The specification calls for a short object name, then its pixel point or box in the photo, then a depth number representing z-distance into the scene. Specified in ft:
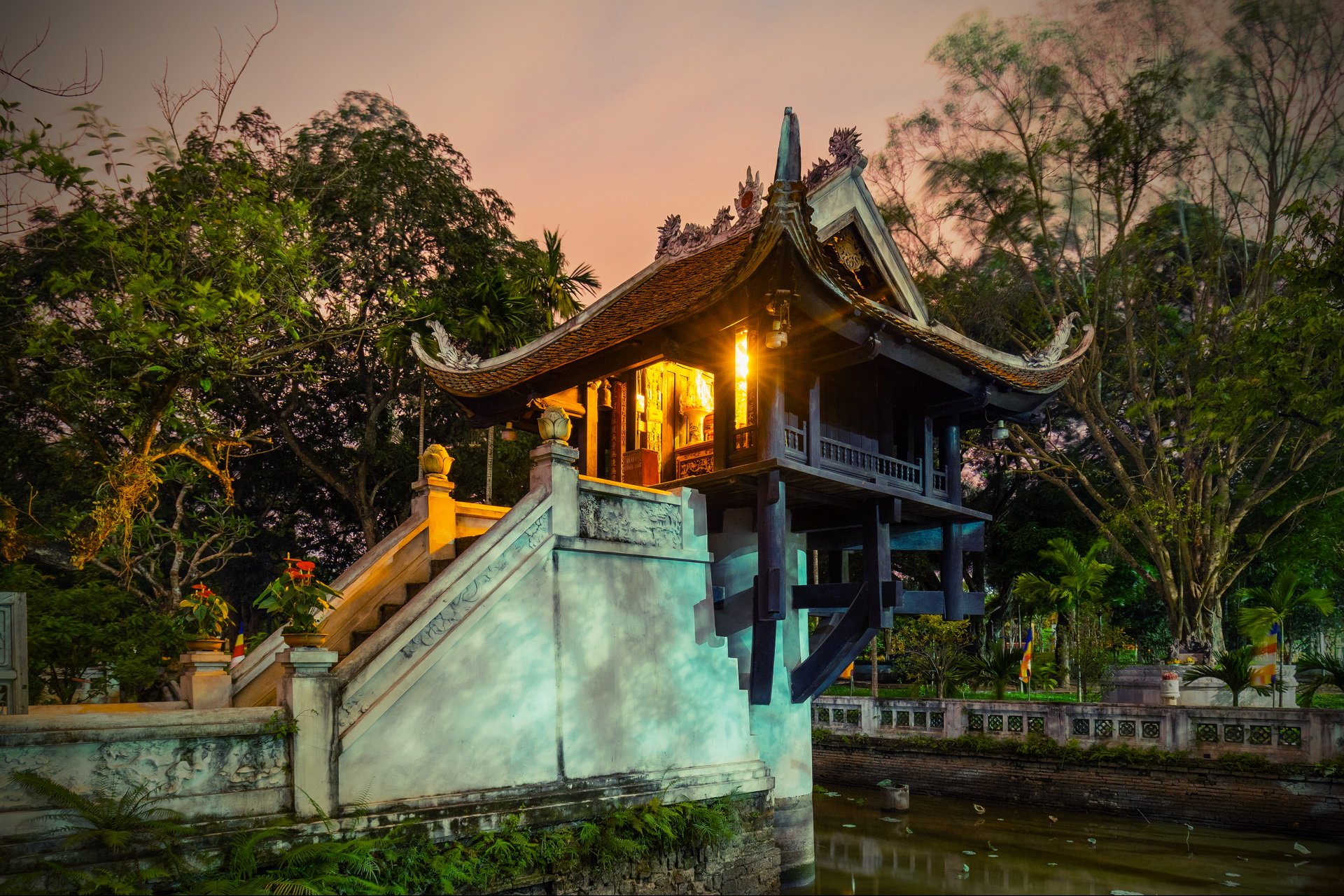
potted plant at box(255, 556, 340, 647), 22.86
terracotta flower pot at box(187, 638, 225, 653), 28.19
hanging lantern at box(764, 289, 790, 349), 29.25
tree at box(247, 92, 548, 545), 76.89
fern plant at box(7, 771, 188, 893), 18.17
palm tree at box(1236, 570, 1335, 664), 57.98
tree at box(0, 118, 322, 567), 27.22
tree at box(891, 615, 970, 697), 66.49
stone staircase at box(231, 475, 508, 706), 29.50
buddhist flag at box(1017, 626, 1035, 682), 61.87
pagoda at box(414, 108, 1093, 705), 31.17
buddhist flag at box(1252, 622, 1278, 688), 54.60
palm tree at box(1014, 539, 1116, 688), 67.15
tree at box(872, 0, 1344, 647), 55.31
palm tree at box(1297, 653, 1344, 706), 45.78
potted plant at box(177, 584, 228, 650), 27.40
